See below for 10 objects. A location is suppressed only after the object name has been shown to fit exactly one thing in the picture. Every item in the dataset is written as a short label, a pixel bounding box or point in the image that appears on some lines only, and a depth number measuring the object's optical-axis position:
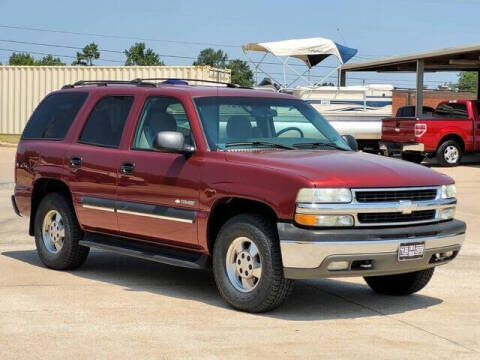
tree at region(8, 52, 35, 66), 120.61
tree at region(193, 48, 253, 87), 147.06
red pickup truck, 25.02
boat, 29.41
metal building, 39.28
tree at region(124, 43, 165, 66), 140.00
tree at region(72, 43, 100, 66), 139.38
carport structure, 26.91
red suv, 6.71
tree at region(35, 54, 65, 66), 124.22
